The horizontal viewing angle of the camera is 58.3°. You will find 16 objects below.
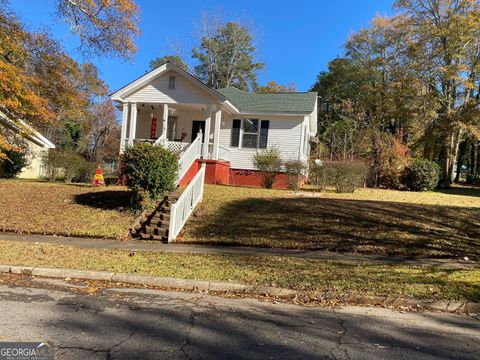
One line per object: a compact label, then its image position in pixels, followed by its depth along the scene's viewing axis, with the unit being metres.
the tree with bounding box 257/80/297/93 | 51.69
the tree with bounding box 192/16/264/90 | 47.81
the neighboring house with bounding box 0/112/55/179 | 26.78
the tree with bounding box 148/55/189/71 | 47.19
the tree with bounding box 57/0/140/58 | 16.97
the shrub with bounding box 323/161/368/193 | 17.97
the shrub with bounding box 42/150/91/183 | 21.78
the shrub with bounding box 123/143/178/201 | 12.67
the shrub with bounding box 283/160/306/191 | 18.11
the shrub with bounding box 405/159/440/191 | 23.72
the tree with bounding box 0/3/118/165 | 16.06
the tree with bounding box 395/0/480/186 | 29.97
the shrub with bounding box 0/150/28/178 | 24.16
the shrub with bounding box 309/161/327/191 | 18.50
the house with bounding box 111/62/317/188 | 20.03
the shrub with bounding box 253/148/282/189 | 19.02
